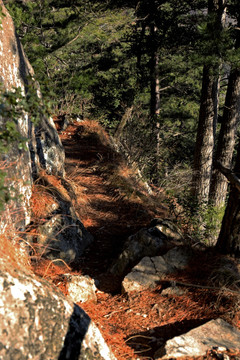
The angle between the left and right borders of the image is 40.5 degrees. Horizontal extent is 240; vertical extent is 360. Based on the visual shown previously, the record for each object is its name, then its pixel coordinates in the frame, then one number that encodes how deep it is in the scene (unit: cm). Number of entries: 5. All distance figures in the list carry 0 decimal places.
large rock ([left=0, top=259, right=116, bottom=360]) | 186
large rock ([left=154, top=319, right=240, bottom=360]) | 278
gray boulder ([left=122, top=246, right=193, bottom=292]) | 393
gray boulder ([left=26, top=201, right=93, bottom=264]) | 435
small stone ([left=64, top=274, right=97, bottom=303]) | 363
